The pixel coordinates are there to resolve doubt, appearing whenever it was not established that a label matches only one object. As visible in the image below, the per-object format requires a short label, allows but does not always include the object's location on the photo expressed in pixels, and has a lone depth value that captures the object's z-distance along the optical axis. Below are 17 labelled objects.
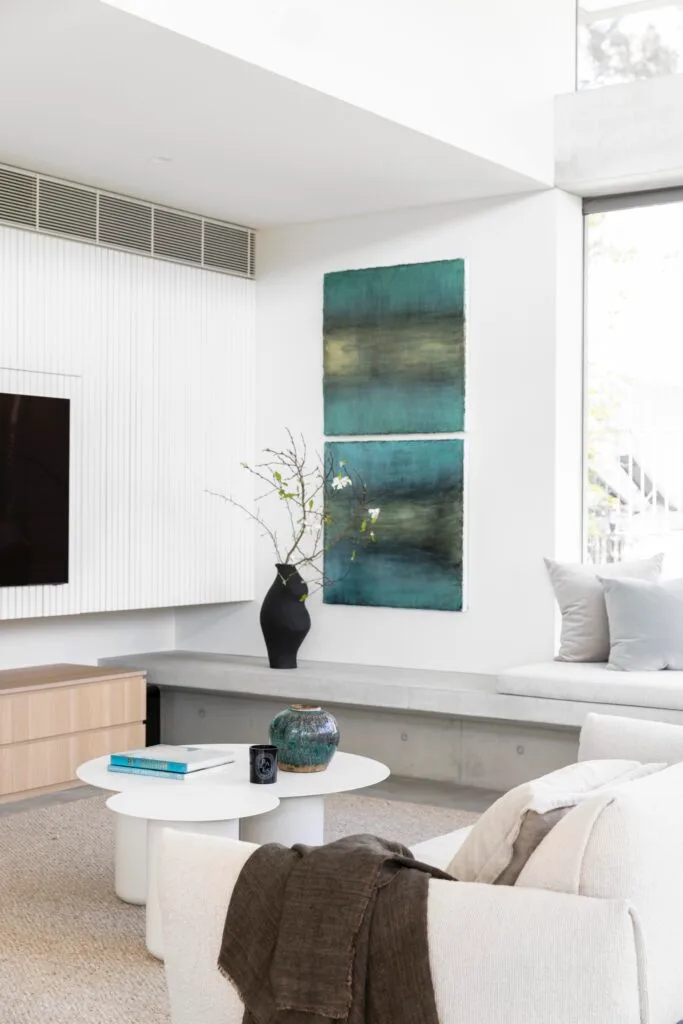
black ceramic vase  6.40
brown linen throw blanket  2.07
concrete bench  5.45
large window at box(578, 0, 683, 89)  6.04
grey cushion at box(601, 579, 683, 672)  5.39
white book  4.02
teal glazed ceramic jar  4.05
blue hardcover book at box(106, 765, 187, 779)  4.01
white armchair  1.93
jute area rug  3.24
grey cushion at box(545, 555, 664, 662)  5.72
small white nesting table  3.53
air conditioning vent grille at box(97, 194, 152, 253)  6.27
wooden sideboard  5.50
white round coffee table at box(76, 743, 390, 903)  3.93
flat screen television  5.73
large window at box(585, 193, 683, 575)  6.14
